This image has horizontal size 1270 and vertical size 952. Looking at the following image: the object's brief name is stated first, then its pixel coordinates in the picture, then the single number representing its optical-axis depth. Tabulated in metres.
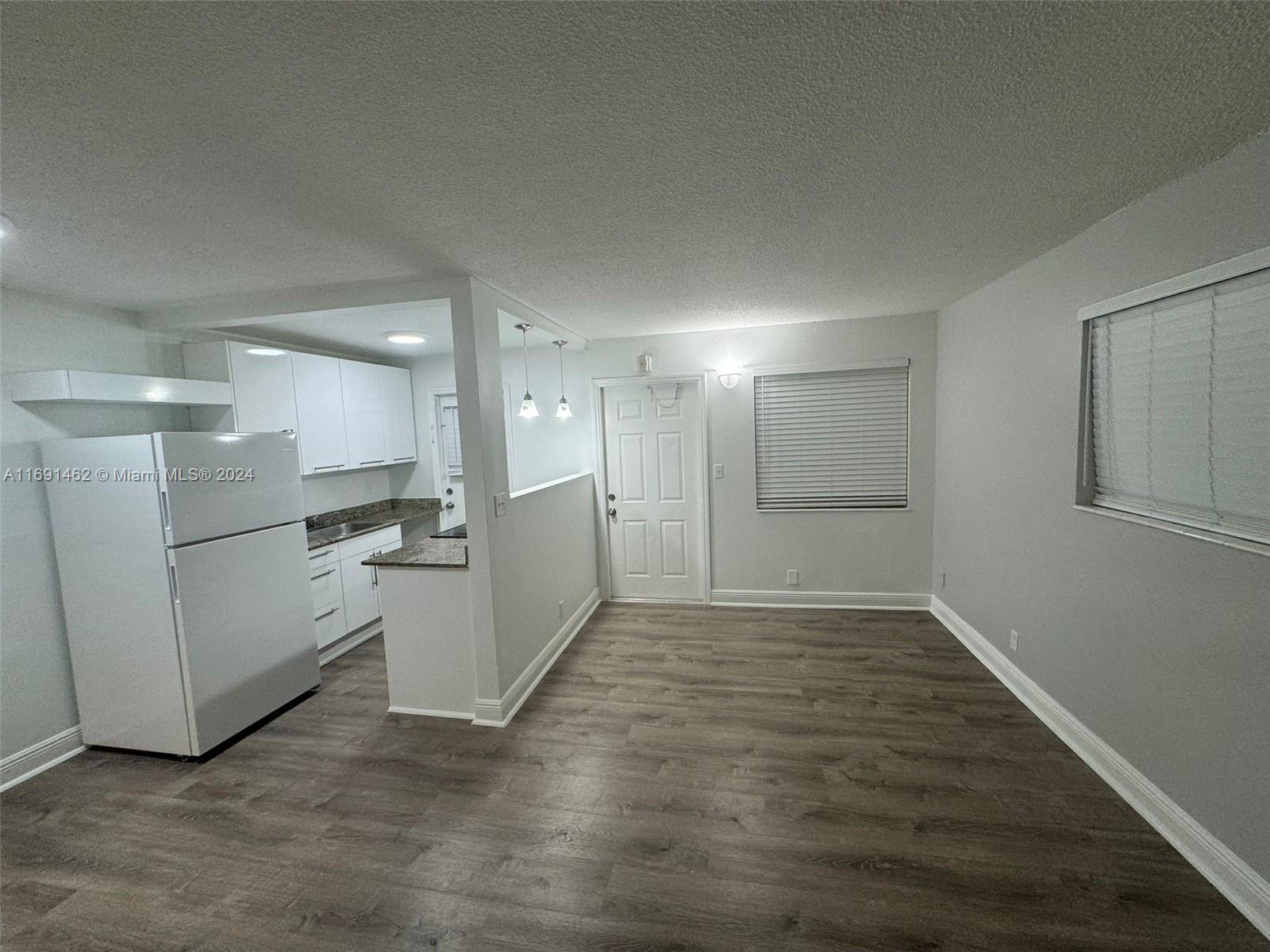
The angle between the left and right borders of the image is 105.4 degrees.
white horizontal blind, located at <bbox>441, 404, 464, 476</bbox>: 4.92
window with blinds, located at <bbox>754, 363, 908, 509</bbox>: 4.01
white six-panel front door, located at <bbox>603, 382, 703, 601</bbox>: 4.41
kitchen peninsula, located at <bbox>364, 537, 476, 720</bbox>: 2.79
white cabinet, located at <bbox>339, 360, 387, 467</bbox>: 4.06
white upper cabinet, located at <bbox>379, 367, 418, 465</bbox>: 4.49
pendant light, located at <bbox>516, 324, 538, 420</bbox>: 3.49
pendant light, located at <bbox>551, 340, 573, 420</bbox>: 3.97
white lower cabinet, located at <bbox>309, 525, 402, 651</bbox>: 3.48
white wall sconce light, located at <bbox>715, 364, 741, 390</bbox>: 4.13
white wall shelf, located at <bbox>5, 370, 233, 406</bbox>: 2.36
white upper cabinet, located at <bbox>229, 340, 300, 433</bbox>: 3.16
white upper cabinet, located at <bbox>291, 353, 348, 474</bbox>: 3.62
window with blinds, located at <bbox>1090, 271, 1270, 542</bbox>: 1.59
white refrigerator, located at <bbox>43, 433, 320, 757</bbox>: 2.39
